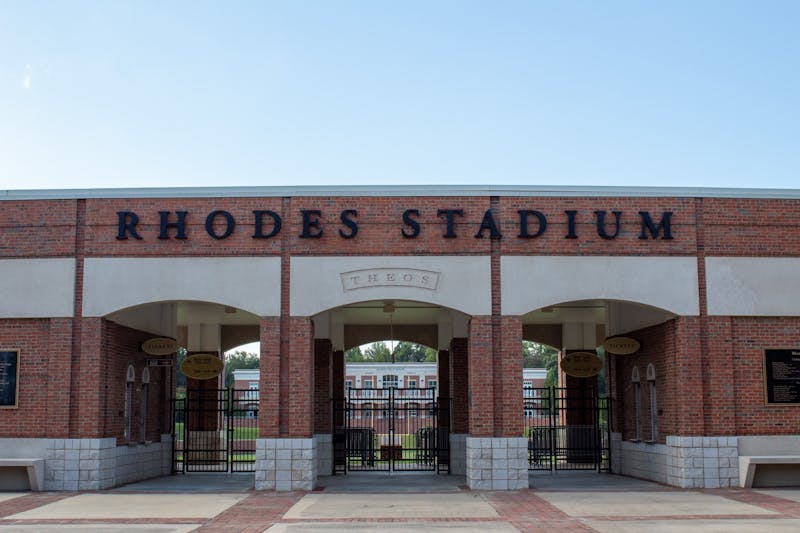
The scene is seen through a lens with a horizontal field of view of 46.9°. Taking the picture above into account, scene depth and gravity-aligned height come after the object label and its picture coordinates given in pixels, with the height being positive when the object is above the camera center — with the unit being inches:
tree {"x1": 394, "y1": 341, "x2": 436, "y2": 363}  4040.4 +95.2
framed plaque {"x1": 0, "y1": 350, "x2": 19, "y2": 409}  748.0 -1.4
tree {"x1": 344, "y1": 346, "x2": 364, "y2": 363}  3723.2 +77.9
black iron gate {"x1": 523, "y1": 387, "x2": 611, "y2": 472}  974.7 -75.1
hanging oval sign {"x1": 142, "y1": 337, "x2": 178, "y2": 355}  848.9 +27.7
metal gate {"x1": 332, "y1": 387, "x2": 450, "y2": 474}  937.5 -76.1
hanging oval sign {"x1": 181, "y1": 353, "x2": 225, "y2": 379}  914.1 +9.7
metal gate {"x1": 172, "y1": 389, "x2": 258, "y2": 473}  1091.7 -75.9
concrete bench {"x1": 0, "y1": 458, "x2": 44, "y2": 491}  719.1 -70.5
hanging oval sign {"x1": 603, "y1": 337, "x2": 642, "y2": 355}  842.8 +25.5
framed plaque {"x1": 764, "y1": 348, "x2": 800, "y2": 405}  745.6 -3.3
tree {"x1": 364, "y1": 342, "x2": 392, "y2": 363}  3709.2 +87.4
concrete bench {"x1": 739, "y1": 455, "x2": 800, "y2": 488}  722.2 -69.9
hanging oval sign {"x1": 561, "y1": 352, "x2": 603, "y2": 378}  967.0 +8.7
